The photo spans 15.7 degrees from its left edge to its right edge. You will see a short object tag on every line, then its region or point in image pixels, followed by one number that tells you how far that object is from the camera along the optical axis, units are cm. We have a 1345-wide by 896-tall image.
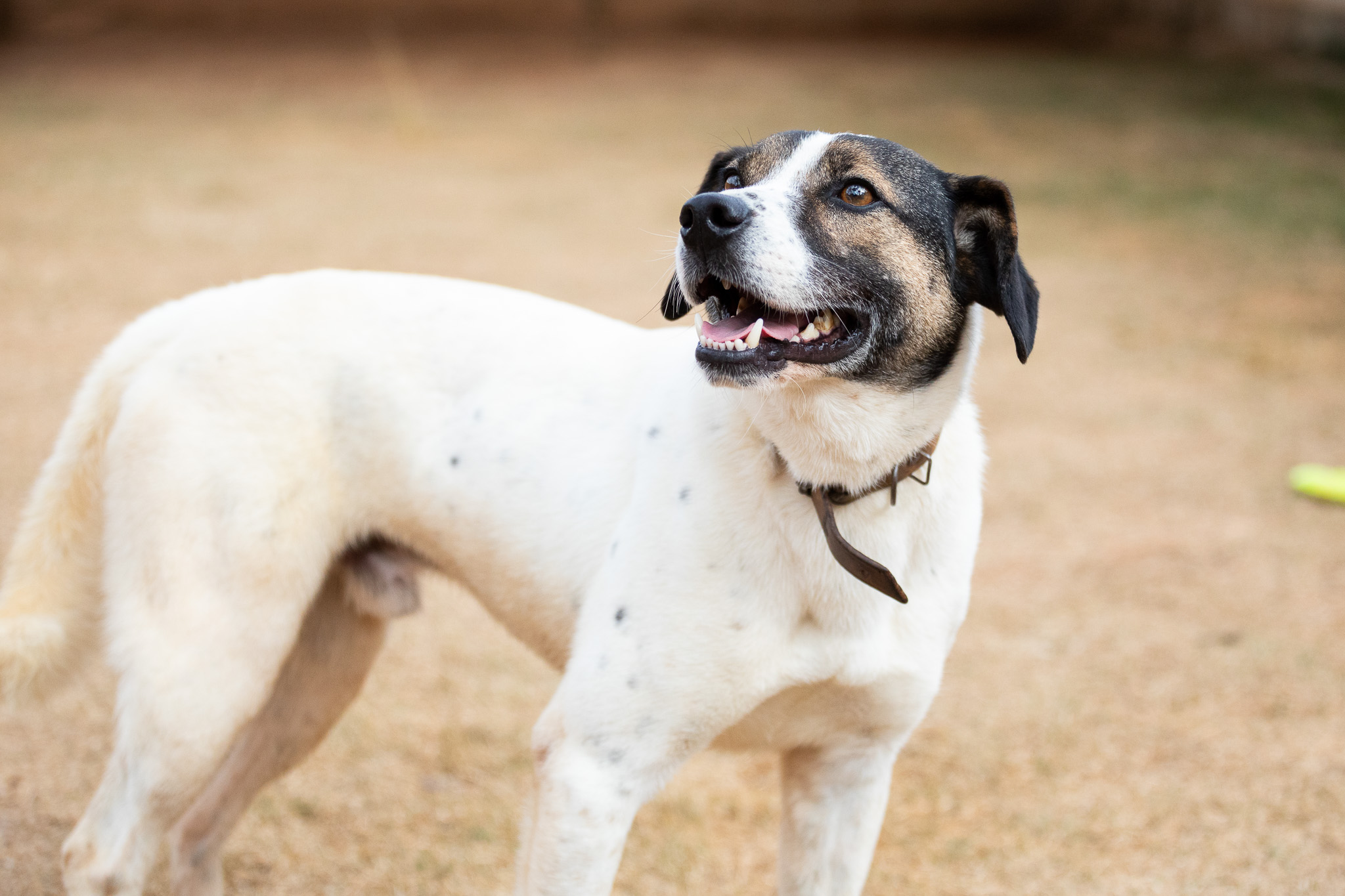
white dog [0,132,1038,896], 273
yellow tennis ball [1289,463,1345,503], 417
